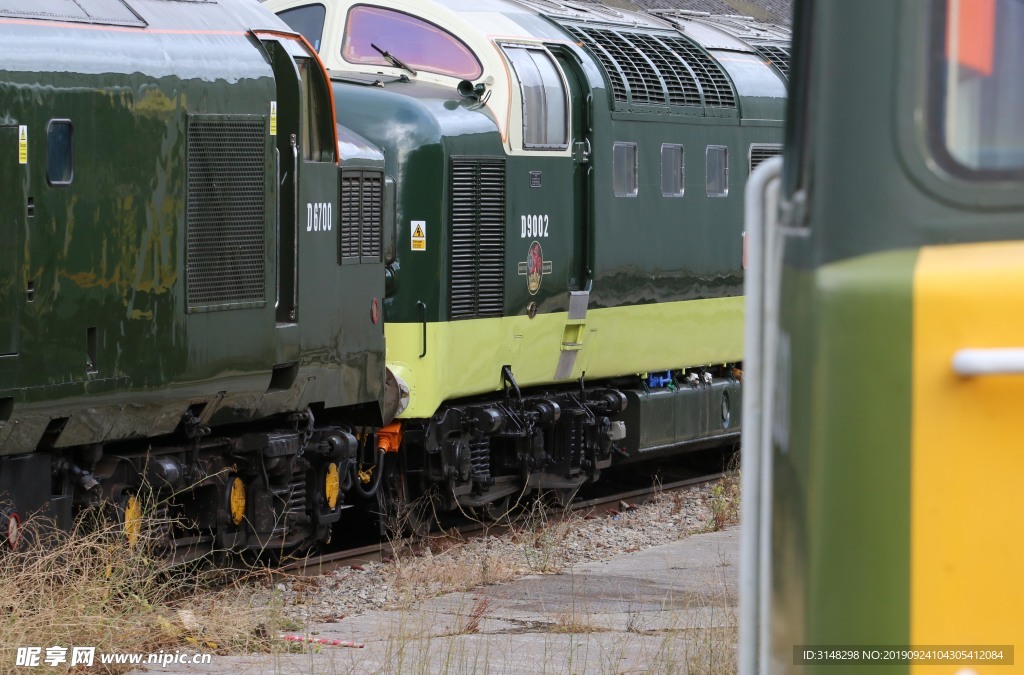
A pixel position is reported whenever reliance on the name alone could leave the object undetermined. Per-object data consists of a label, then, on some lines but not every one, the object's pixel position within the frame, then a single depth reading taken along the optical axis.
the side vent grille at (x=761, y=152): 31.73
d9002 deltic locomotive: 24.42
